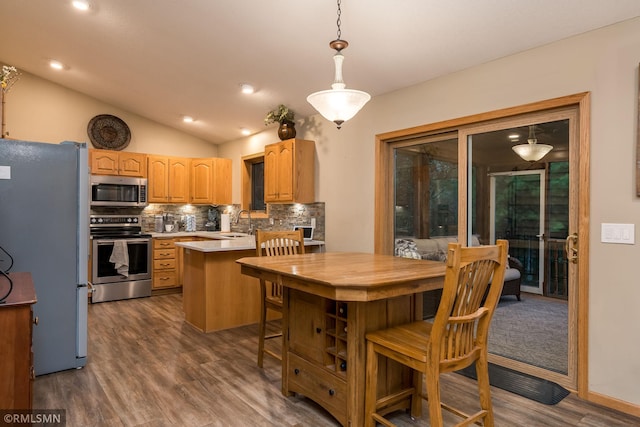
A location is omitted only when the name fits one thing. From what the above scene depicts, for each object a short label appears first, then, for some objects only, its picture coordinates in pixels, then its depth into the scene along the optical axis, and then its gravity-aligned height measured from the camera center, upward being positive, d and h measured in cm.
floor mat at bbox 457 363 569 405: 263 -123
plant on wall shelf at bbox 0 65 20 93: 301 +108
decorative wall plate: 588 +123
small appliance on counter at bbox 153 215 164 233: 636 -20
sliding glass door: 277 +7
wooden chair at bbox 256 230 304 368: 308 -32
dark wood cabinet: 175 -65
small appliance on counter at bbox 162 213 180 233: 644 -20
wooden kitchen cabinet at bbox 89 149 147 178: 557 +72
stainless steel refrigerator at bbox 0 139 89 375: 279 -17
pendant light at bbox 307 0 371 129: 235 +69
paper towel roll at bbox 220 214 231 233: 652 -18
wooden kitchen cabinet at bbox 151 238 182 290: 573 -80
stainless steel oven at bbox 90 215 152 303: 525 -68
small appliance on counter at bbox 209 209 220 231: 691 -16
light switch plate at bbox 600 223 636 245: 243 -12
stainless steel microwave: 556 +31
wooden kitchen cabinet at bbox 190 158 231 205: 649 +52
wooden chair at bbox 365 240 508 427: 170 -64
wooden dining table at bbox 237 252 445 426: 195 -60
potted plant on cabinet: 489 +118
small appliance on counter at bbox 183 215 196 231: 669 -18
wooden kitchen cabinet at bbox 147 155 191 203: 607 +52
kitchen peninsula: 400 -81
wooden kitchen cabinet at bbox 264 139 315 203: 480 +53
